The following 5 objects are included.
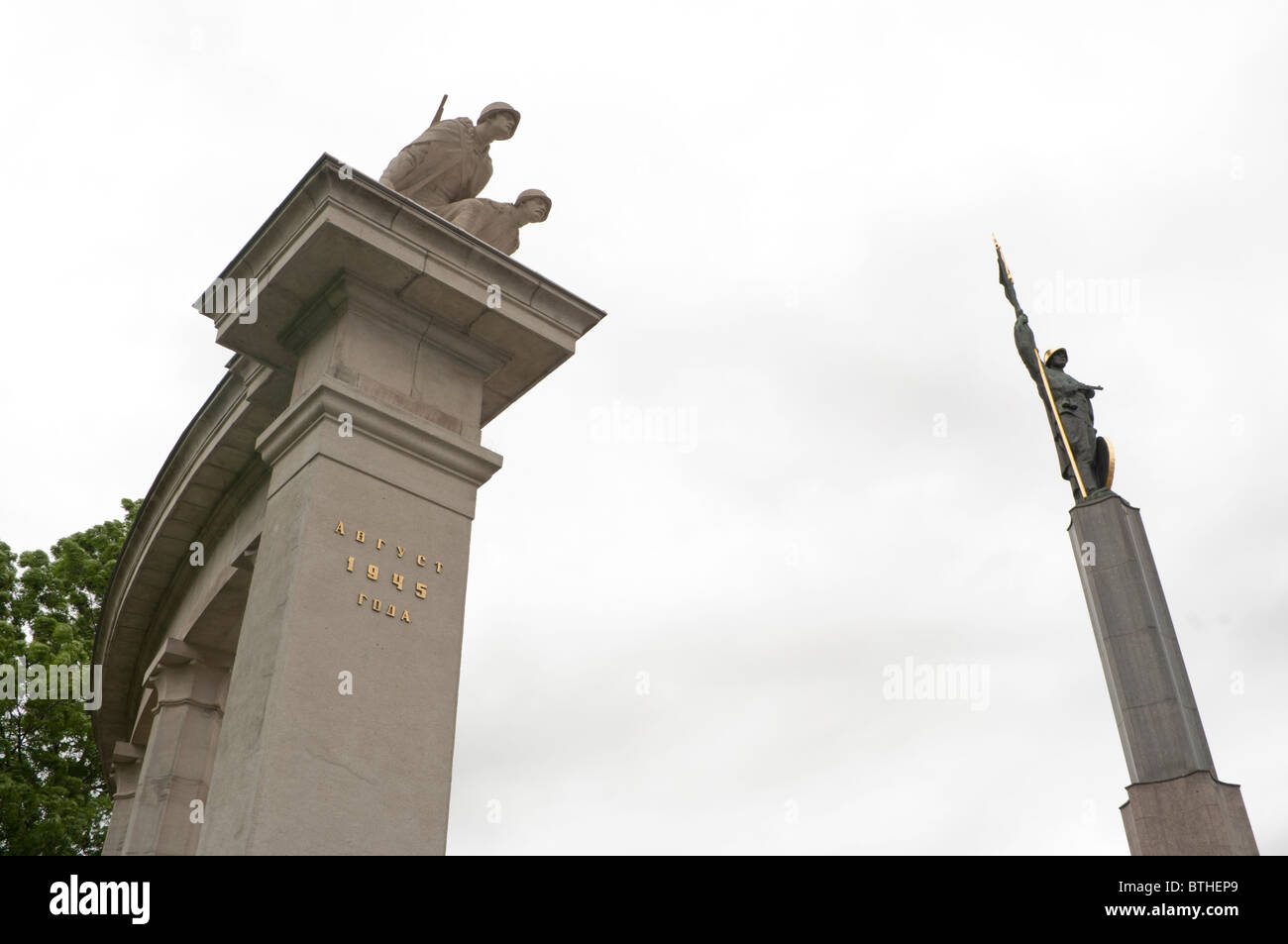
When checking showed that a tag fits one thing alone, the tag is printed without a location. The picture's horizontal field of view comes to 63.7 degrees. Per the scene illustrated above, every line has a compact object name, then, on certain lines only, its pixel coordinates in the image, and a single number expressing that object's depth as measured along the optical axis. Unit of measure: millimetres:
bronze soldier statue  16656
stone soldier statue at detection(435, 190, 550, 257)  11891
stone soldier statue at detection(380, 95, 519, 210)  12000
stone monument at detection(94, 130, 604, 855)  8156
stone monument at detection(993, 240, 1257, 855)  12727
